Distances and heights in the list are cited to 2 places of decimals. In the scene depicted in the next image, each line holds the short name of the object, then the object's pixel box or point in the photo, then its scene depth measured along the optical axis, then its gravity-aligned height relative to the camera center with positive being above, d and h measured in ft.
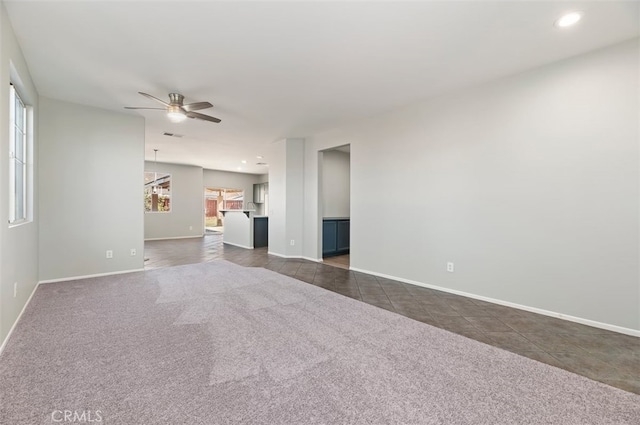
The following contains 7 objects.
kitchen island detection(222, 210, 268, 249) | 24.20 -1.59
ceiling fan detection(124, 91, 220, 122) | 11.20 +4.50
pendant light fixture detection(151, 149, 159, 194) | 29.96 +3.68
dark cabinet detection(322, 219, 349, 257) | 20.08 -1.99
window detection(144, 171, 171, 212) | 29.94 +2.33
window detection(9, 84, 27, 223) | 8.41 +1.93
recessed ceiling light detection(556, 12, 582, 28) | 6.94 +5.27
